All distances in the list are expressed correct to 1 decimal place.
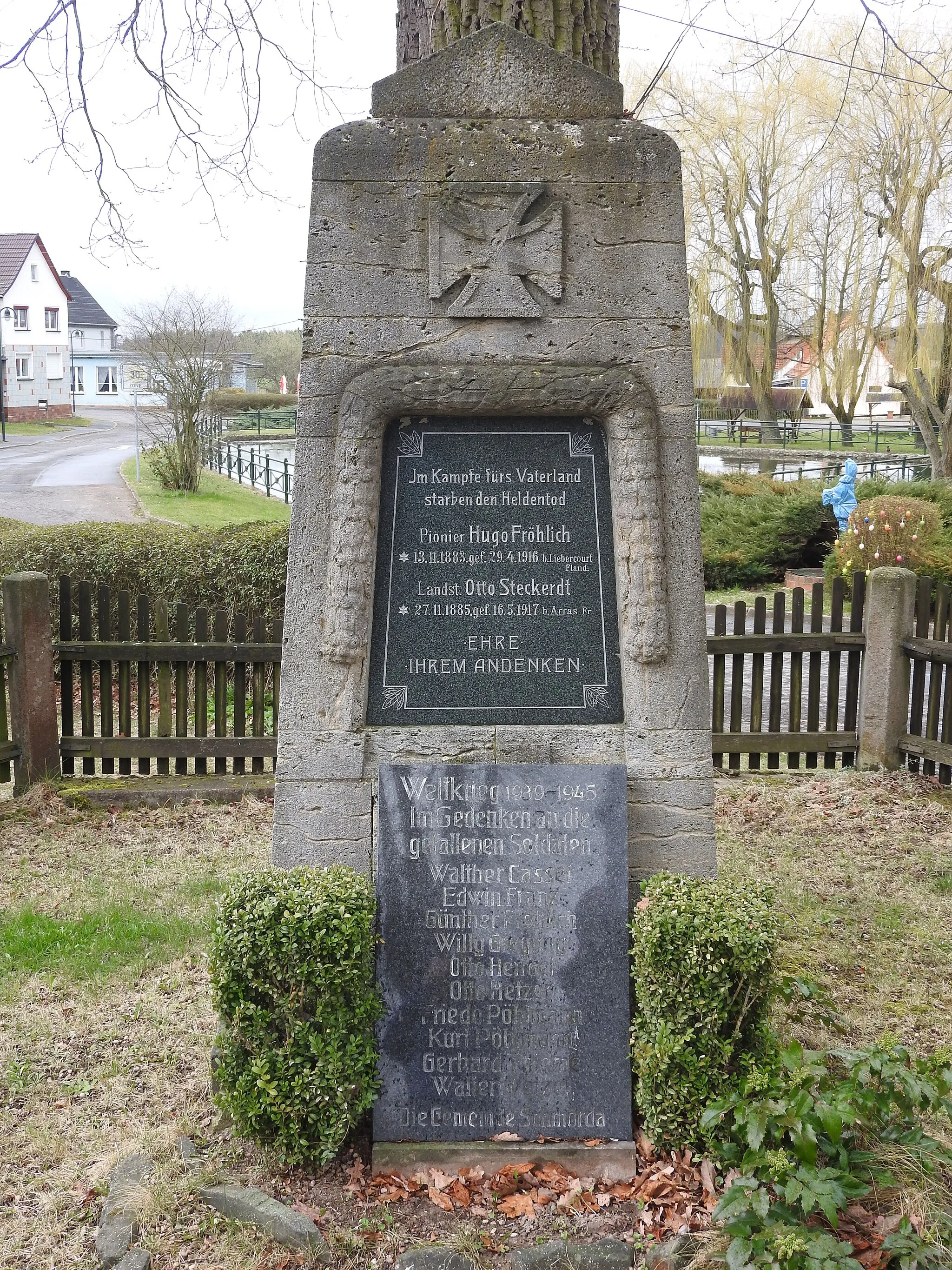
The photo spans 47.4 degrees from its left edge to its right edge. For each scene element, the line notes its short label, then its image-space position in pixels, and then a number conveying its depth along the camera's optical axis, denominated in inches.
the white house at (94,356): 2608.3
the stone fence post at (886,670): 285.6
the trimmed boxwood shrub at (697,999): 118.7
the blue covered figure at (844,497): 610.2
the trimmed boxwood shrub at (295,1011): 119.1
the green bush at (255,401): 1416.2
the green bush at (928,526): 525.3
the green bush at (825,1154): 100.5
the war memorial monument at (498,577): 131.9
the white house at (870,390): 2005.4
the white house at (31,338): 2127.2
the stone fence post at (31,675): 263.0
